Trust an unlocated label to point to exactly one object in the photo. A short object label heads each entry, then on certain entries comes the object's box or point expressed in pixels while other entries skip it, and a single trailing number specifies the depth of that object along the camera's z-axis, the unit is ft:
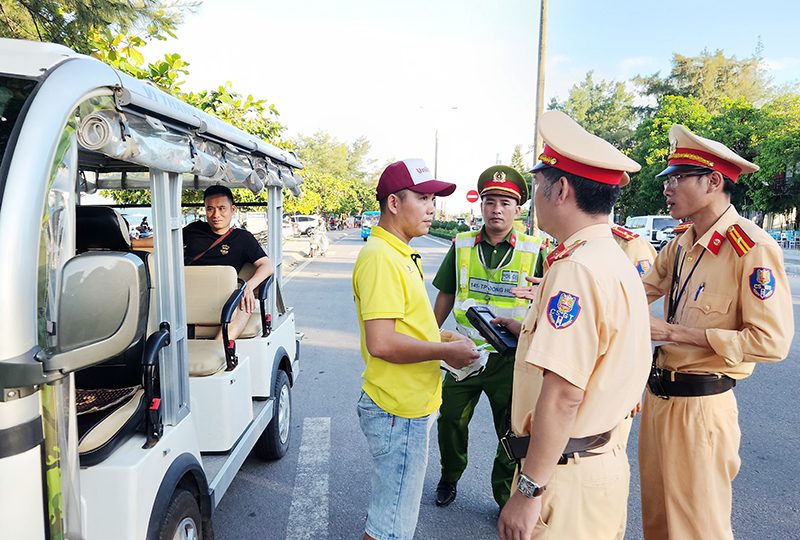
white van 81.76
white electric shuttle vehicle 4.21
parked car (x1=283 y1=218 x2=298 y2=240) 111.24
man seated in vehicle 13.47
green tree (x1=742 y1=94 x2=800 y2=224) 73.92
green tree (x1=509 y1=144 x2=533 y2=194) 249.14
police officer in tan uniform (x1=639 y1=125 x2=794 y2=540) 7.03
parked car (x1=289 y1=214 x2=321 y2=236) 140.26
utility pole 42.42
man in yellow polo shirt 6.50
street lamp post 132.11
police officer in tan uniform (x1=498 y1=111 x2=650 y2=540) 4.91
